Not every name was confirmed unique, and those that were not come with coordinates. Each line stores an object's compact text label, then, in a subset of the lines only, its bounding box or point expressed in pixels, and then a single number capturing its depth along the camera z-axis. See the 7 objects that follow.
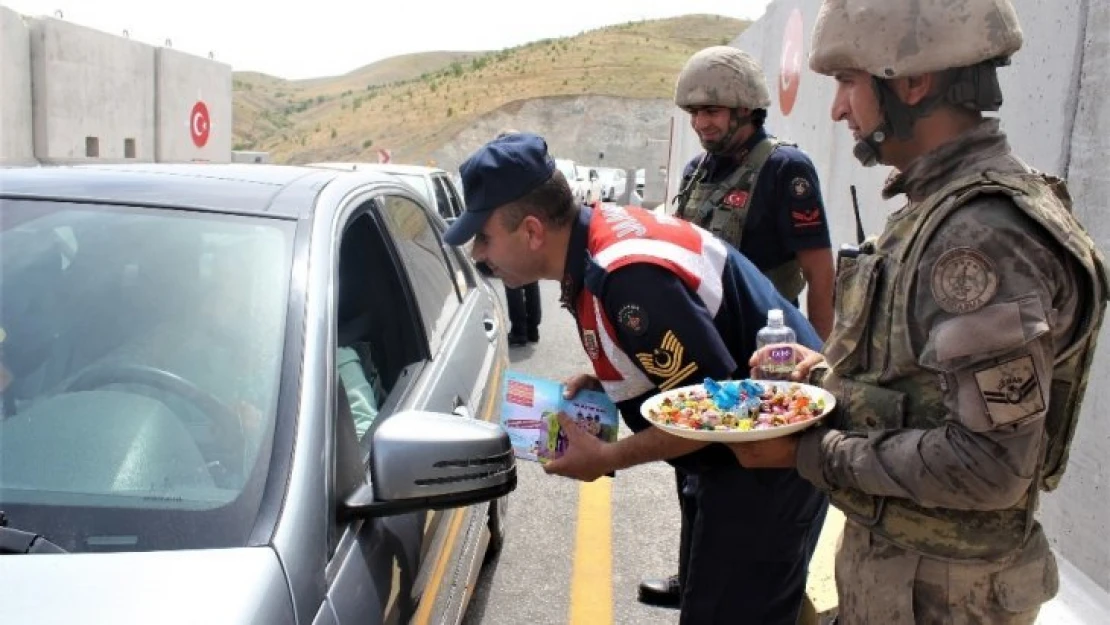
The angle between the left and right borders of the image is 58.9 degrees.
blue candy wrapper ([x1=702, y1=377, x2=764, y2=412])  1.87
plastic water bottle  2.01
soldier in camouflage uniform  1.50
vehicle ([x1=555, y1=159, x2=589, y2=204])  25.55
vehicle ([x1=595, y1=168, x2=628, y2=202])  32.78
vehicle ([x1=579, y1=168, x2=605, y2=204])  27.94
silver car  1.57
